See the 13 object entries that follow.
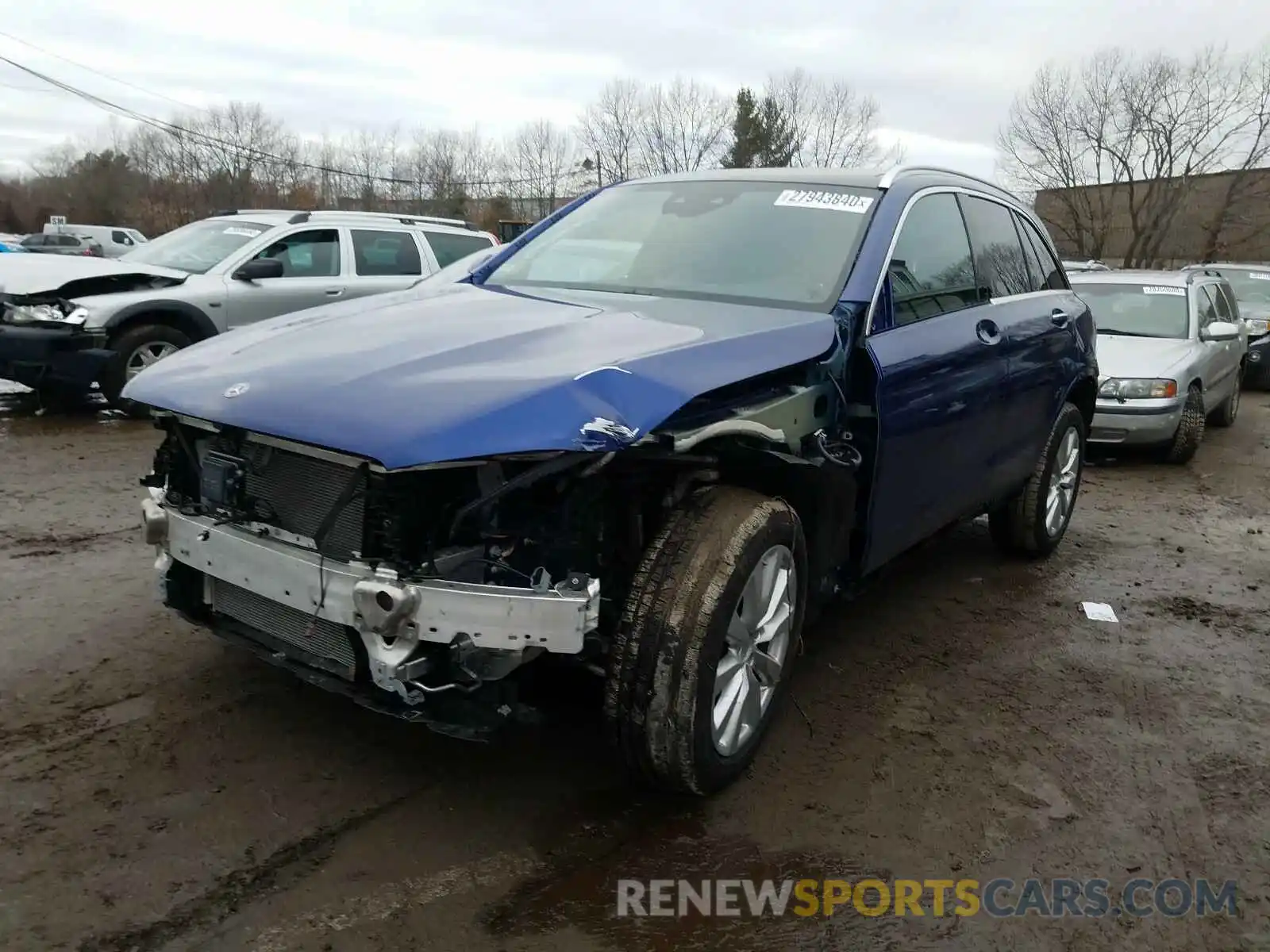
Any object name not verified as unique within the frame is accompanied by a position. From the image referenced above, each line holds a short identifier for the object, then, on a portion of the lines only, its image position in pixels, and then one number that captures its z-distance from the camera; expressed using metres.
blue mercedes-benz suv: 2.43
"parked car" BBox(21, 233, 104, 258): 28.64
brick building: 35.28
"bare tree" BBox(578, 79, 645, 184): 46.09
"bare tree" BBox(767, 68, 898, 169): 44.34
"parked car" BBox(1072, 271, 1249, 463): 8.44
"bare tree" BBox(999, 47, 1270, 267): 32.62
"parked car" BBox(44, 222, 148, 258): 37.35
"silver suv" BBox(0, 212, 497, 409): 7.82
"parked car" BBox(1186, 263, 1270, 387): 14.32
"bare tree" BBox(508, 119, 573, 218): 50.34
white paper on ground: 4.84
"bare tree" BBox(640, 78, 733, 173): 45.78
